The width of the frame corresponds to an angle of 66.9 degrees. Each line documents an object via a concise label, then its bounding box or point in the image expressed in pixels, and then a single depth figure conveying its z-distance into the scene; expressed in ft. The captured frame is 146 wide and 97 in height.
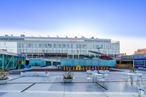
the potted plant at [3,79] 33.00
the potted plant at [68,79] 35.81
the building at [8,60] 86.28
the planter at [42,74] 49.98
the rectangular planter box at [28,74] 51.01
